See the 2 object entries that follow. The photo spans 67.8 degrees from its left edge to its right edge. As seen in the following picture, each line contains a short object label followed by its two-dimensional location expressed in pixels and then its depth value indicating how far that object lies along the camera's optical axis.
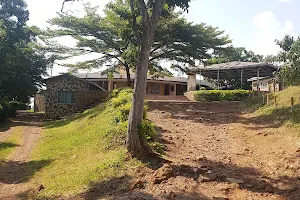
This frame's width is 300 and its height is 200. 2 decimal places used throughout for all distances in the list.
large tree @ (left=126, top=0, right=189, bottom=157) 6.95
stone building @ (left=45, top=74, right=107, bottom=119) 21.70
